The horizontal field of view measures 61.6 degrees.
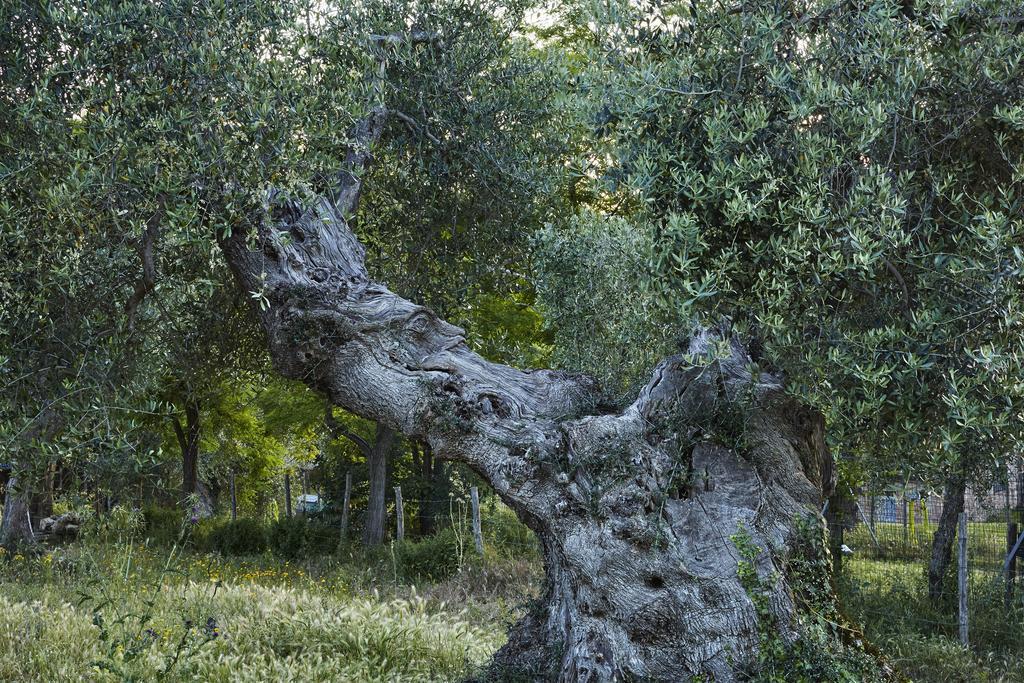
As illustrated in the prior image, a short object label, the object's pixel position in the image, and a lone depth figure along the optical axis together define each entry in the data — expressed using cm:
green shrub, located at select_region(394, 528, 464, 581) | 1452
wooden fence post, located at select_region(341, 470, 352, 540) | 1901
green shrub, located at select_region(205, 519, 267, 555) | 1844
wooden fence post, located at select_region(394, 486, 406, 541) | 1687
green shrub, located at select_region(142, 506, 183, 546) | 1966
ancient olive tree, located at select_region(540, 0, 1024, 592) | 487
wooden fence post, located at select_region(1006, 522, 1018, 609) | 1068
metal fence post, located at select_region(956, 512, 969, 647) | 1018
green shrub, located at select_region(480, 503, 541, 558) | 1512
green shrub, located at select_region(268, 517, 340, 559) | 1792
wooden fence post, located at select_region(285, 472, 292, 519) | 2359
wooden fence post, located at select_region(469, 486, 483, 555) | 1491
